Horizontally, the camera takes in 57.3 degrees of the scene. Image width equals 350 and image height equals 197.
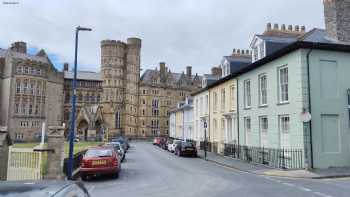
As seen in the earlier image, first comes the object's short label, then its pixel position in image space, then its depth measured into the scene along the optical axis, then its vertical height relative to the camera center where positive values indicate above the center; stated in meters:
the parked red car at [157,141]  57.56 -3.36
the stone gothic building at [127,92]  99.38 +10.24
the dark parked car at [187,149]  31.66 -2.61
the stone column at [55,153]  13.30 -1.28
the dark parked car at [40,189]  3.37 -0.73
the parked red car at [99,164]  15.59 -2.01
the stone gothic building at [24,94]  71.38 +6.50
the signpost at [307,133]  17.34 -0.51
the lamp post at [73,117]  13.67 +0.24
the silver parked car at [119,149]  26.93 -2.21
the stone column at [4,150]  12.83 -1.11
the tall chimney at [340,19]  22.69 +7.52
